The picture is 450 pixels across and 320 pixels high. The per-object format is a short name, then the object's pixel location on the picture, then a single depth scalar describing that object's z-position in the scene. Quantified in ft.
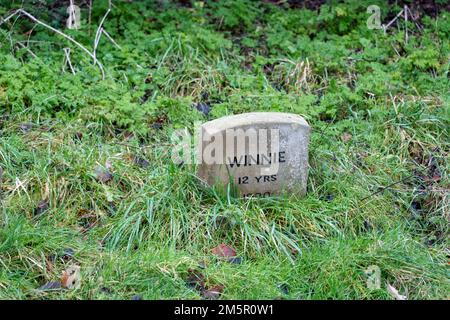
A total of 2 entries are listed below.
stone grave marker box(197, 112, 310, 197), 15.60
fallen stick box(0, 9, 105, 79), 20.76
